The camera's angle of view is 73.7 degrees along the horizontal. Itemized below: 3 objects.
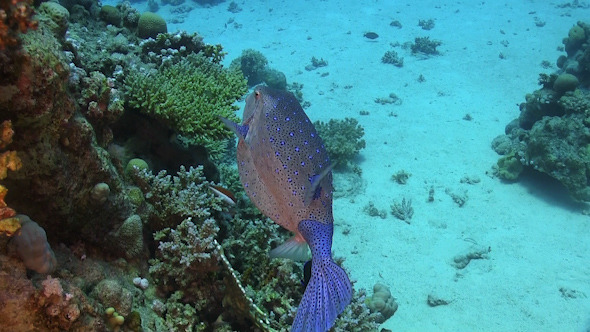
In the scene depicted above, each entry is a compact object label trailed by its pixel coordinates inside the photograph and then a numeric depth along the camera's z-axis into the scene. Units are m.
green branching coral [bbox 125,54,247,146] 4.27
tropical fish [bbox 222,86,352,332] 2.39
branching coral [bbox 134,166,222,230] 3.79
